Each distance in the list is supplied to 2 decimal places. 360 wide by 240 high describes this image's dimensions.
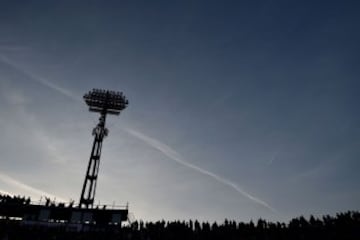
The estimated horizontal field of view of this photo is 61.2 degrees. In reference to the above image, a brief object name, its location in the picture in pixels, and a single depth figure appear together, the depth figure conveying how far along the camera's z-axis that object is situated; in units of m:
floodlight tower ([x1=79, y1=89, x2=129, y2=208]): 40.06
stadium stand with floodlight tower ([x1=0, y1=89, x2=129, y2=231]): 33.09
